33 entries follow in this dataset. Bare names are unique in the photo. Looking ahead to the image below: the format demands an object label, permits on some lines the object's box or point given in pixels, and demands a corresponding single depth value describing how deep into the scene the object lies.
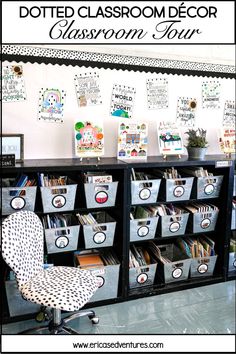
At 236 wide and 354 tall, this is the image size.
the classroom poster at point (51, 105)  2.28
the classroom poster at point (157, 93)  2.57
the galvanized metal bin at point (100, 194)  2.17
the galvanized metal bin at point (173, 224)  2.45
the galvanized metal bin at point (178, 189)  2.40
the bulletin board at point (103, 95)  2.22
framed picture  2.12
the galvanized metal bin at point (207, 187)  2.49
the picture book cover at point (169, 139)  2.49
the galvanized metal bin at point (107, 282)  2.27
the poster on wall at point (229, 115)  2.88
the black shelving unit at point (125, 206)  2.09
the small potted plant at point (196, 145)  2.47
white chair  1.67
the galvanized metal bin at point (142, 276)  2.40
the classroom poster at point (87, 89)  2.36
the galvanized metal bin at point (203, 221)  2.55
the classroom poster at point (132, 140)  2.40
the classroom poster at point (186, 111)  2.71
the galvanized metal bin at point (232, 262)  2.72
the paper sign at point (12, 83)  2.16
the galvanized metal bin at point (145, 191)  2.30
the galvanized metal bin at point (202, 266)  2.62
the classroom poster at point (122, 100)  2.48
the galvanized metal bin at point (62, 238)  2.13
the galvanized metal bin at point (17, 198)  1.97
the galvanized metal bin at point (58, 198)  2.06
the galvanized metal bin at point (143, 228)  2.34
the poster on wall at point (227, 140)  2.64
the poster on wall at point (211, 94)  2.77
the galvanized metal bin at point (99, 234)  2.21
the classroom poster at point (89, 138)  2.26
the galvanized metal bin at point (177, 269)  2.51
